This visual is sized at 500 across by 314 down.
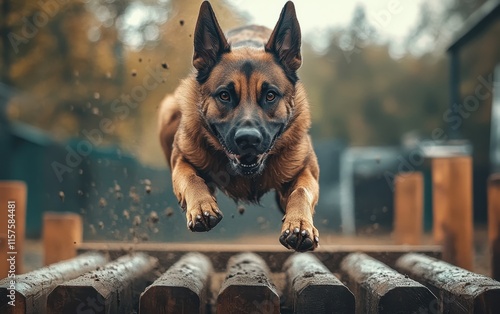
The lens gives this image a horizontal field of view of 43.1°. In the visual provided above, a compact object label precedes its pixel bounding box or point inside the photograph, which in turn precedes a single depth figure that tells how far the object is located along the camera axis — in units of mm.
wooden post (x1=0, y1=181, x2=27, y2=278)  6705
